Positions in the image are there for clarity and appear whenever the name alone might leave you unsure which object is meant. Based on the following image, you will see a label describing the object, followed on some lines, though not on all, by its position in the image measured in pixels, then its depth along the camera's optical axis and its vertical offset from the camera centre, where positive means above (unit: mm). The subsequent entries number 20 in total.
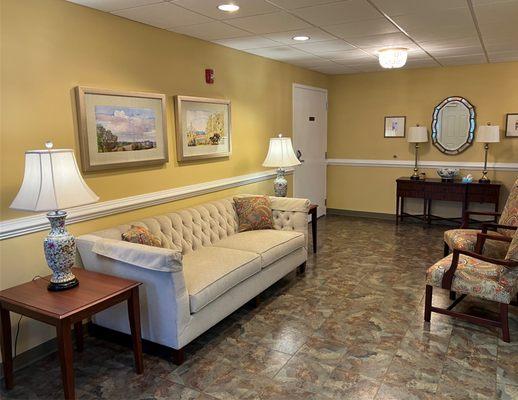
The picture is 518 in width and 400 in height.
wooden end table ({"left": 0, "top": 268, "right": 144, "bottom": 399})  2035 -848
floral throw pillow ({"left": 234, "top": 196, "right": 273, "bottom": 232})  4098 -746
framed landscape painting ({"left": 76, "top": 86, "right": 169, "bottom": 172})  2887 +96
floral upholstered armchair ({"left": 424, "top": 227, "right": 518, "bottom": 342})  2805 -1014
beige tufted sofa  2498 -910
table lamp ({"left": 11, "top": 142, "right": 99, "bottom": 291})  2186 -289
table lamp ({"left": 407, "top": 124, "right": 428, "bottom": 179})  5980 +30
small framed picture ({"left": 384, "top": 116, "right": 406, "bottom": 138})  6324 +164
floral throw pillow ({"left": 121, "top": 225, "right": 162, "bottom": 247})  2811 -659
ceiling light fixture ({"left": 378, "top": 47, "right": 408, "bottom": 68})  4430 +867
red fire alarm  4039 +633
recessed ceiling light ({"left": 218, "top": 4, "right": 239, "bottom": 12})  2824 +919
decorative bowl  5840 -536
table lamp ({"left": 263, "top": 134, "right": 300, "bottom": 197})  4621 -174
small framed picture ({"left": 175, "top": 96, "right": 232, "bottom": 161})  3744 +117
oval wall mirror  5836 +156
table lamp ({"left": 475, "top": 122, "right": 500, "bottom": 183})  5434 +17
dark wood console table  5500 -789
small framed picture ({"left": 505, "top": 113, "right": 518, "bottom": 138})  5555 +135
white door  5914 -51
